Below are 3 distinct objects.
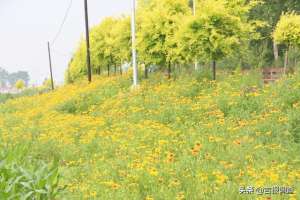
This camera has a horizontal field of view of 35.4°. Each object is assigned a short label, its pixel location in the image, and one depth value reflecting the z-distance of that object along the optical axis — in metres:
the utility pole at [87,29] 32.13
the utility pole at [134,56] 24.48
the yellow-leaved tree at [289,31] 20.97
